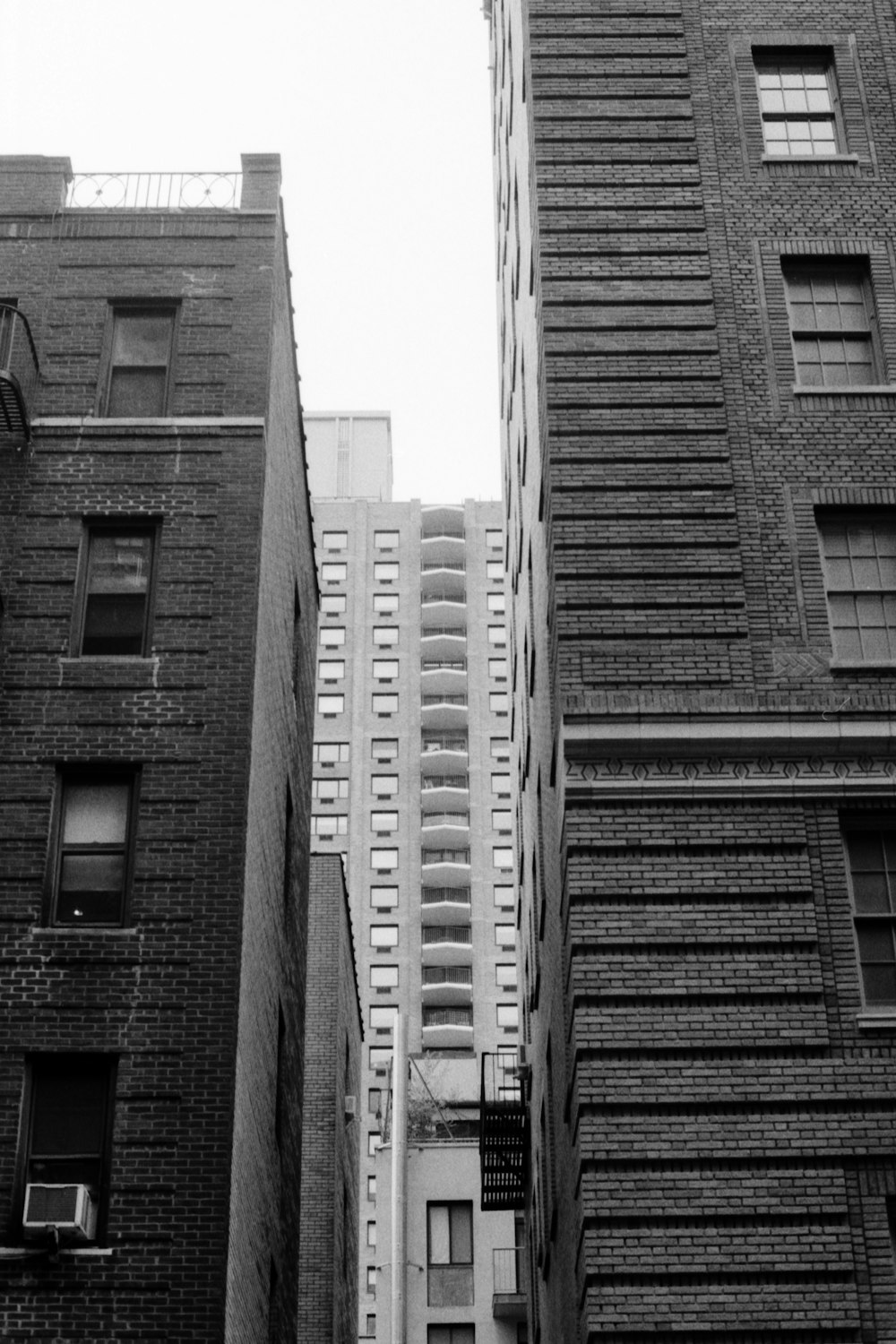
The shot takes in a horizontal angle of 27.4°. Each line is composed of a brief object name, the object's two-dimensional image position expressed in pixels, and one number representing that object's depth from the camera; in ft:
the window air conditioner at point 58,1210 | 63.21
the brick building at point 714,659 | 57.06
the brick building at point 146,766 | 64.95
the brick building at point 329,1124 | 129.90
